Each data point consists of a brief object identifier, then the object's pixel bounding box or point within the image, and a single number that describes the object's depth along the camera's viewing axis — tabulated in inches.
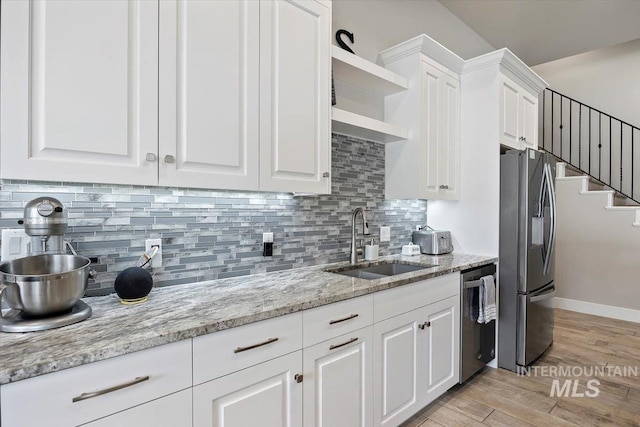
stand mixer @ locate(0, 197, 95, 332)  39.6
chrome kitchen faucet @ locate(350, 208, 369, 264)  95.0
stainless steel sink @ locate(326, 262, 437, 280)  92.7
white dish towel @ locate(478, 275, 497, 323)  99.3
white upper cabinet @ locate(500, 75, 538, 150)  115.2
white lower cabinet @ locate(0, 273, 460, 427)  36.4
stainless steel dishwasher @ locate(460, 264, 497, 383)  96.8
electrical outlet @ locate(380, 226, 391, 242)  109.9
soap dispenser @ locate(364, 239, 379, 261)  100.7
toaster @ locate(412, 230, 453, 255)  113.9
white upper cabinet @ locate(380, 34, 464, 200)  104.1
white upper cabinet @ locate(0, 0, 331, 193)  42.8
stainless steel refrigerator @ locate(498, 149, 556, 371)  108.2
